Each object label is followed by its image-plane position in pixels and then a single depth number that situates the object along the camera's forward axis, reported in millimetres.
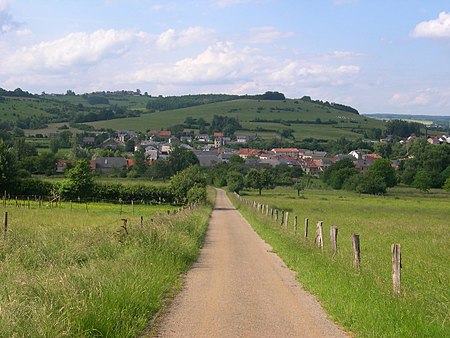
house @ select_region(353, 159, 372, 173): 156062
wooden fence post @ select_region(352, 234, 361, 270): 13734
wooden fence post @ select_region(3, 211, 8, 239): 15941
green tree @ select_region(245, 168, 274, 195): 106500
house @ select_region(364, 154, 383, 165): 166250
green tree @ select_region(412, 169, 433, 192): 107188
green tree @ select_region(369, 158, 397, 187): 110188
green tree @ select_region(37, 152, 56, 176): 108188
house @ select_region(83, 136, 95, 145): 175725
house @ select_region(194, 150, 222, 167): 162588
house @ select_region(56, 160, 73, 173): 112675
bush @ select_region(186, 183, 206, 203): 66500
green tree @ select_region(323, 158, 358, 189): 119938
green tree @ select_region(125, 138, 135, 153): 180125
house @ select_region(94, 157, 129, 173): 132000
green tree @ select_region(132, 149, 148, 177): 125500
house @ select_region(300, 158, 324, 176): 160062
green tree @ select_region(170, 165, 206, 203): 71438
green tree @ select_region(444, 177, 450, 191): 104638
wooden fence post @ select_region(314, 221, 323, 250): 18328
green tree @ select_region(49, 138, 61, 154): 142425
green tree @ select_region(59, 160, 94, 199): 68619
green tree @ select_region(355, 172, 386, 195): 105688
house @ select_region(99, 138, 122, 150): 174125
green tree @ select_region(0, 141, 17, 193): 72125
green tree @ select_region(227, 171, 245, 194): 106875
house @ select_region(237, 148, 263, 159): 180700
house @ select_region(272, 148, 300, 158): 184125
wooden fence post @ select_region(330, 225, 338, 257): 16422
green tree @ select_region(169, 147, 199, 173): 129875
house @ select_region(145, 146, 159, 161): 161662
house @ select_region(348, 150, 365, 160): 174150
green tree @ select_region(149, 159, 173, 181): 124000
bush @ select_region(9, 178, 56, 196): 72812
